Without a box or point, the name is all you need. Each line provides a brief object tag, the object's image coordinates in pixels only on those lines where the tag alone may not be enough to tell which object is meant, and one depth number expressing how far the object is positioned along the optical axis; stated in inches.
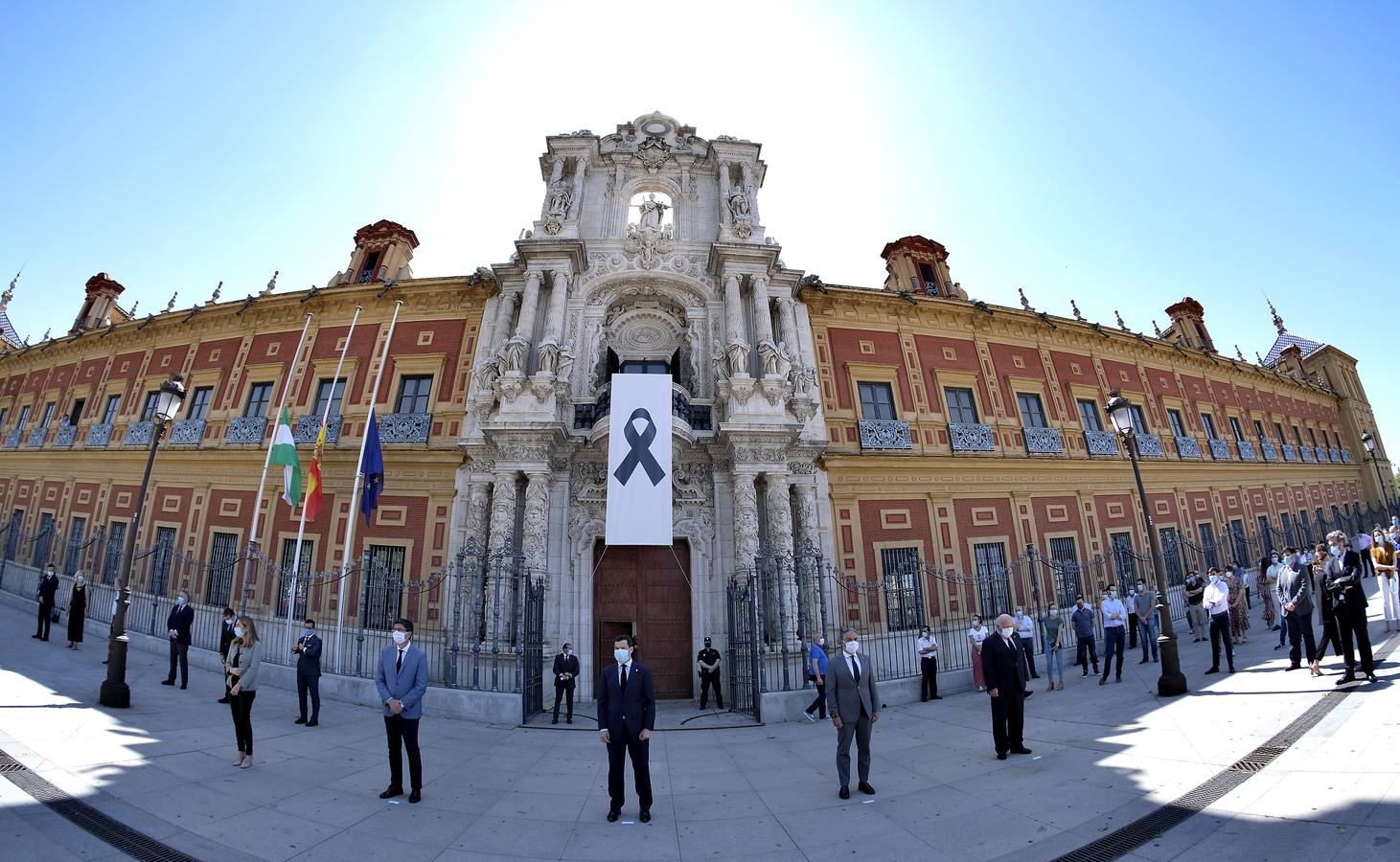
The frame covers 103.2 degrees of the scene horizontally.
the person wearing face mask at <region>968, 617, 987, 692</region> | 454.9
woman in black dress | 488.5
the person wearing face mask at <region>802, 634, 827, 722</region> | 375.2
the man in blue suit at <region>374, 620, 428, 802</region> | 227.8
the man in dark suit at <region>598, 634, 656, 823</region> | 218.2
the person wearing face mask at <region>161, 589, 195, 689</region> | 408.2
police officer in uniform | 461.7
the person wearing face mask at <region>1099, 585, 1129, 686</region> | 403.9
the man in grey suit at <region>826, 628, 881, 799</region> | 235.8
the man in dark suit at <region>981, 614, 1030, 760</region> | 258.7
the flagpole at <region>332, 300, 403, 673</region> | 475.9
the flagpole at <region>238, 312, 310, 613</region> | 515.6
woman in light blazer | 253.3
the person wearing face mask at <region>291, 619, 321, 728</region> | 349.7
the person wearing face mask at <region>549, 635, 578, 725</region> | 404.2
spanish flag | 554.6
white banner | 468.8
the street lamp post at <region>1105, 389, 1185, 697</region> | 338.3
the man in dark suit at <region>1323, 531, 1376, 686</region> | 273.7
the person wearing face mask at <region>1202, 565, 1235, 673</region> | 362.0
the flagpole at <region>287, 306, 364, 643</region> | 473.1
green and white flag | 542.9
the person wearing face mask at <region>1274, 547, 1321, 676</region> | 313.7
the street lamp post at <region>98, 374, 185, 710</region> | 336.5
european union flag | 542.3
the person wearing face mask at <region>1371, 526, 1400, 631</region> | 349.7
